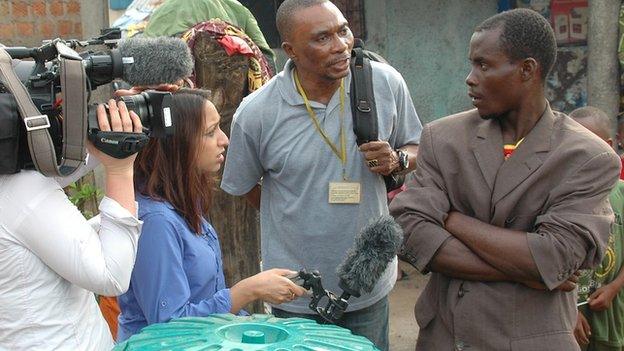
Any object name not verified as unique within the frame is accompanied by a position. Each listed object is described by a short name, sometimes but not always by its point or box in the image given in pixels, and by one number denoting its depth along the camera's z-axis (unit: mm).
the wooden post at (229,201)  4836
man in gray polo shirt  3766
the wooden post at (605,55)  7234
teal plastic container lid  2287
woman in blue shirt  2885
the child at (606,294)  4633
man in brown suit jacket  2869
